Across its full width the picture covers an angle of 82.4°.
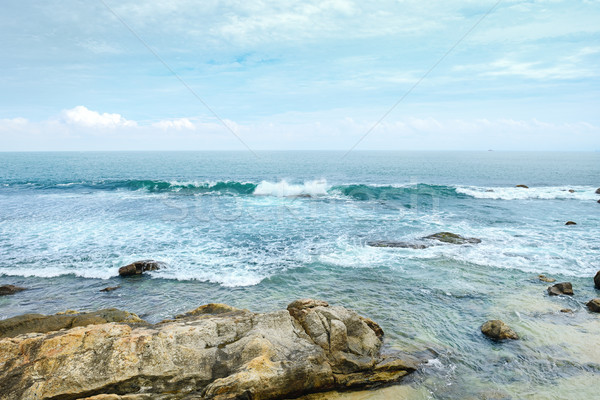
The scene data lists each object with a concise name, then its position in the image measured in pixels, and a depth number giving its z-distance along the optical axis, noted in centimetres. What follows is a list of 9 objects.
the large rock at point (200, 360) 577
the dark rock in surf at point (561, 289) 1169
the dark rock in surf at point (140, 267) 1425
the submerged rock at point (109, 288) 1277
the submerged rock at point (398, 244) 1748
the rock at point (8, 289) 1237
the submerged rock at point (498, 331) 902
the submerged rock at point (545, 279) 1293
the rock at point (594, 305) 1041
